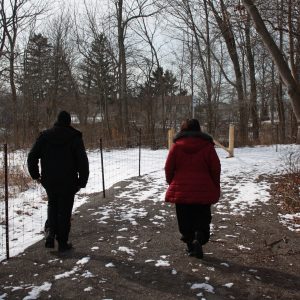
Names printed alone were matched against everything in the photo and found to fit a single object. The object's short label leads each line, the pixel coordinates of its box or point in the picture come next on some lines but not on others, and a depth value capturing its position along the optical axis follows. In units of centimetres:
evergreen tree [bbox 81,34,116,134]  2944
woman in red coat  516
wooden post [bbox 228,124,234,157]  1755
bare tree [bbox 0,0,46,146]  2164
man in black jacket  551
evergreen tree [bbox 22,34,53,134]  2888
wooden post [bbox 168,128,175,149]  1901
